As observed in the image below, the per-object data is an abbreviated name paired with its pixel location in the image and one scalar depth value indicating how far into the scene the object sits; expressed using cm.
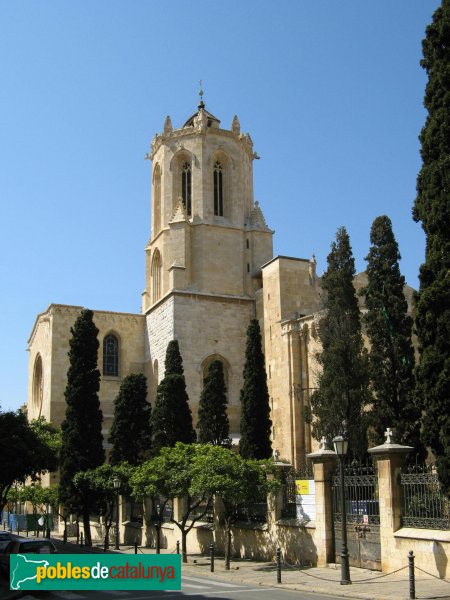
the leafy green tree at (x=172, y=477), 2325
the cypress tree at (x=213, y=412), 3525
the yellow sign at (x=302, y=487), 2076
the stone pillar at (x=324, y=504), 1948
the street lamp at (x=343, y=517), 1633
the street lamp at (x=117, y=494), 2756
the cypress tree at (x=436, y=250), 1594
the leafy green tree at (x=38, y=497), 3753
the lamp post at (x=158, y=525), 2464
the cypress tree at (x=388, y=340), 2636
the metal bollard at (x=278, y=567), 1755
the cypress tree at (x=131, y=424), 3400
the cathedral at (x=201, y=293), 4219
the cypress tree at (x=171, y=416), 3253
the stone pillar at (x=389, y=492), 1727
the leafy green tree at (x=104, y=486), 2914
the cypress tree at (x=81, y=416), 3338
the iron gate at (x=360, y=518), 1853
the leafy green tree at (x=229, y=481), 2148
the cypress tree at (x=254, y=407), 2994
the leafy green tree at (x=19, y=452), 2529
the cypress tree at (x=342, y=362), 2861
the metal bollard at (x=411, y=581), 1364
